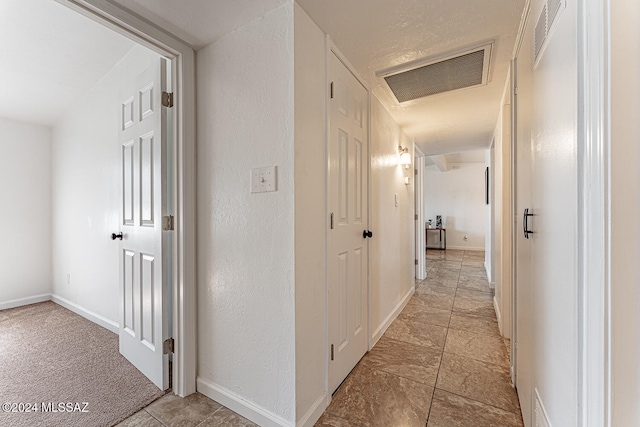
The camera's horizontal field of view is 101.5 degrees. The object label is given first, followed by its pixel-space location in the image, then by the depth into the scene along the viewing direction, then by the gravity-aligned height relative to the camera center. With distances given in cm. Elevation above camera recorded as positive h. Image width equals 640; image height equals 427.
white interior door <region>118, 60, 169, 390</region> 166 -8
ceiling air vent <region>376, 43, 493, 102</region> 177 +104
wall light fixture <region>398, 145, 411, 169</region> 308 +67
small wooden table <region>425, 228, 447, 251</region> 771 -78
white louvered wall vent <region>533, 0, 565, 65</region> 86 +70
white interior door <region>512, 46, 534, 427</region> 125 -18
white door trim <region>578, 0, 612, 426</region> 58 -1
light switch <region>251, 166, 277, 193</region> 135 +18
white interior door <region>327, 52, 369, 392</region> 164 -6
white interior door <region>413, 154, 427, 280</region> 436 -10
